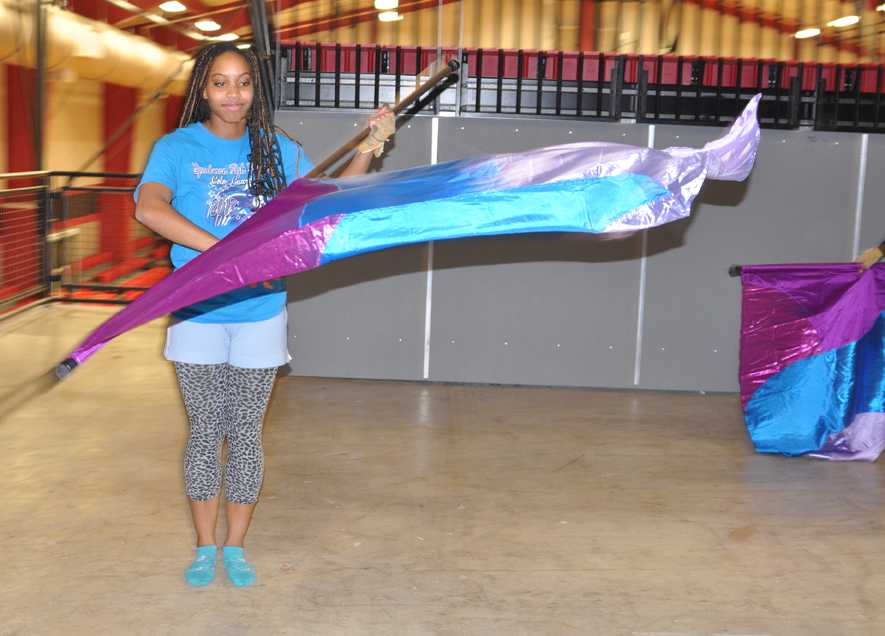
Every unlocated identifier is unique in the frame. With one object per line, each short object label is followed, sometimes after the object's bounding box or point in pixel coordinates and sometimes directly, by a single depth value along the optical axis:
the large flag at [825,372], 4.35
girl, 2.70
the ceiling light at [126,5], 9.34
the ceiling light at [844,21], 6.02
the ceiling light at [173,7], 10.62
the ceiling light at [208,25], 11.46
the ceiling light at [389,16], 6.02
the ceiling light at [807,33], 5.97
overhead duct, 7.26
